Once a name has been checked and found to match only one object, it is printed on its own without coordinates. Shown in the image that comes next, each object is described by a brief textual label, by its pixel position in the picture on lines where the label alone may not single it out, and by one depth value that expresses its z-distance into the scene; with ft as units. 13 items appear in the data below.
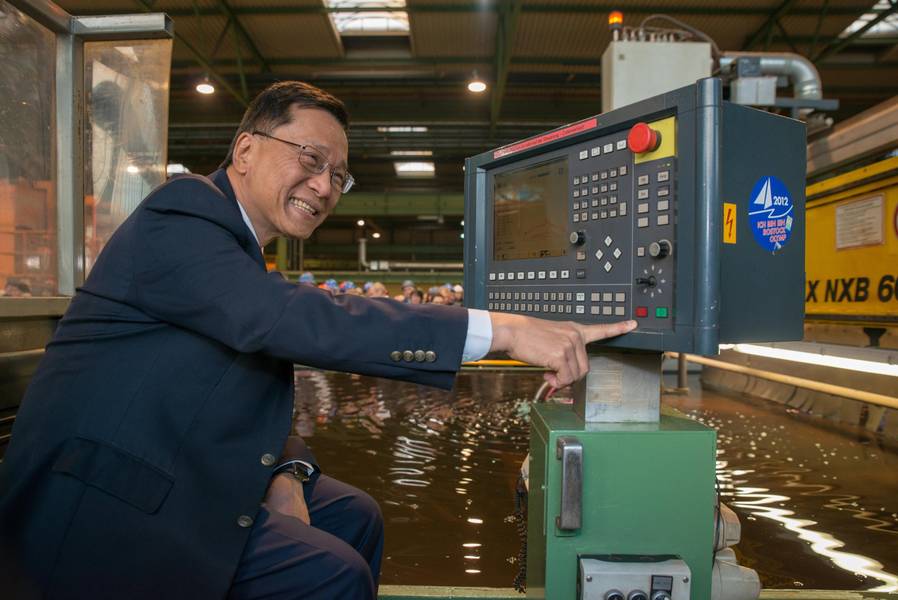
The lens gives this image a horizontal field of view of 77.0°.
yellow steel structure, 7.59
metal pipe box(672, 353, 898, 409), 7.87
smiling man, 2.65
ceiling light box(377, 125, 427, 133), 27.09
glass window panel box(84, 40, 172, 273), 6.22
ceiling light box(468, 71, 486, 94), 23.69
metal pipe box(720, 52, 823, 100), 10.33
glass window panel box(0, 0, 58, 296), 5.35
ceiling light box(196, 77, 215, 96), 23.45
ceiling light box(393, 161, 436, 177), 38.60
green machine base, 3.20
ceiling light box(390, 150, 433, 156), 32.63
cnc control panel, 2.85
